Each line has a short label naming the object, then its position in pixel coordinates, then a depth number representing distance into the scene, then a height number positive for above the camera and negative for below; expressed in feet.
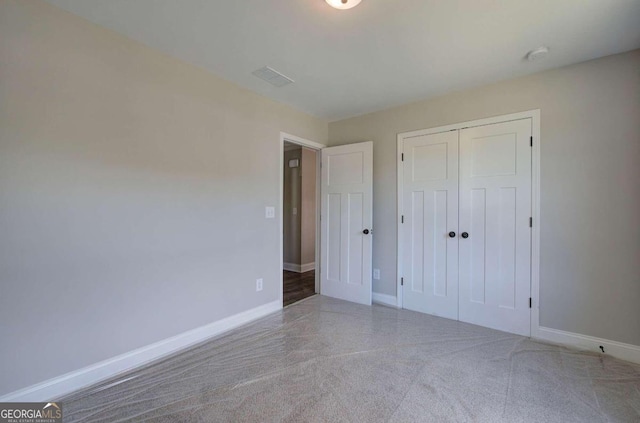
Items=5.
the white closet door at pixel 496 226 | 8.26 -0.59
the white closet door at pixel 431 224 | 9.48 -0.61
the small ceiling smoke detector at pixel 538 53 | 6.81 +4.00
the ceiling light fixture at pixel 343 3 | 5.16 +3.95
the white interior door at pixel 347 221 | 11.18 -0.61
